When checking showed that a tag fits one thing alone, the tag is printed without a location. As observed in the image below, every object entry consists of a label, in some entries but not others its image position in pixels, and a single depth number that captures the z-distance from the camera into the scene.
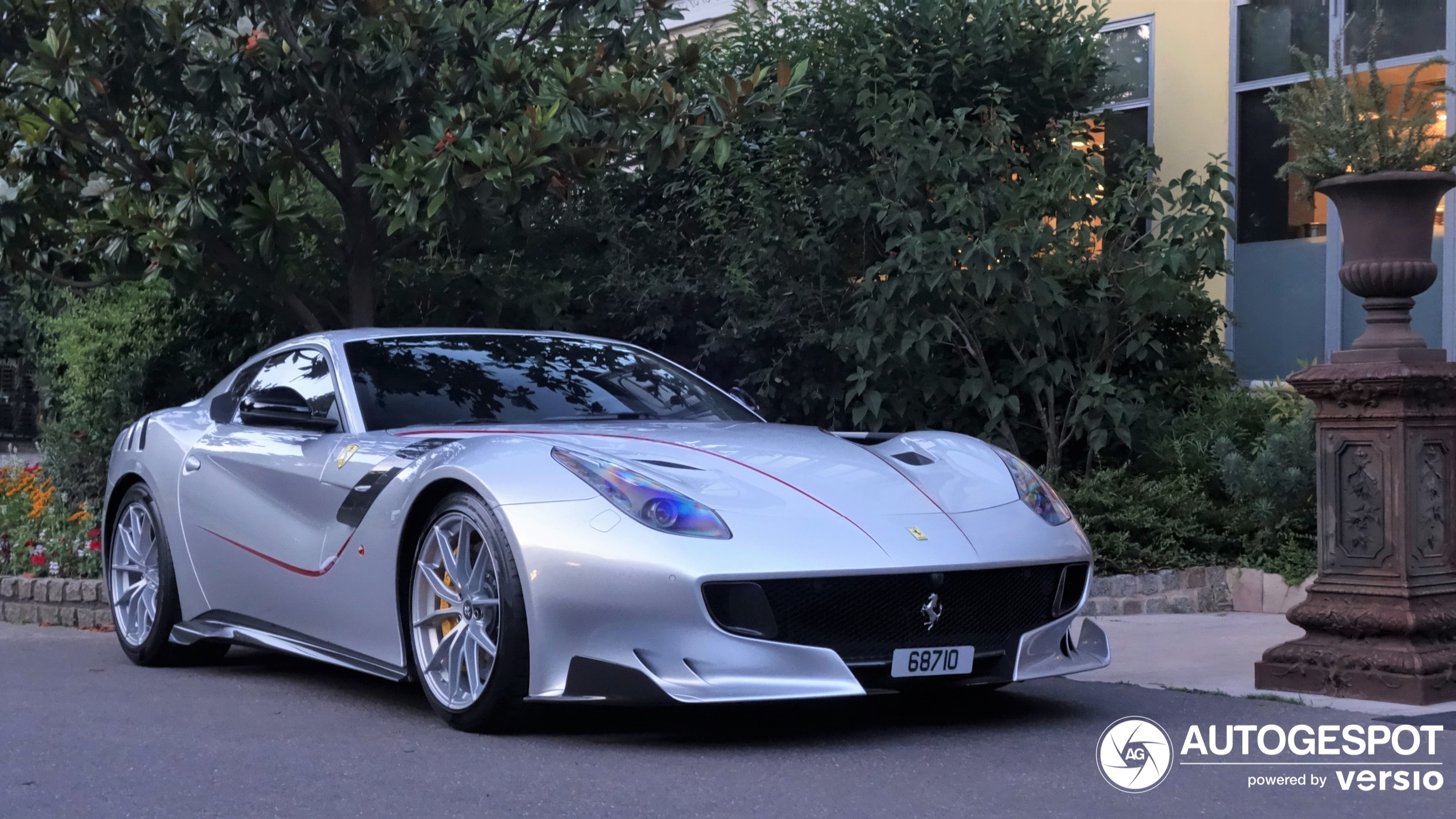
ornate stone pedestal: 5.59
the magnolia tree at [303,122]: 8.24
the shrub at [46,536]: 9.65
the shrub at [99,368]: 11.21
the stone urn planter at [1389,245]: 5.70
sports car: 4.62
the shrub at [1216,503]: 8.70
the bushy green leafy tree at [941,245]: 9.60
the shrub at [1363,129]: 5.72
